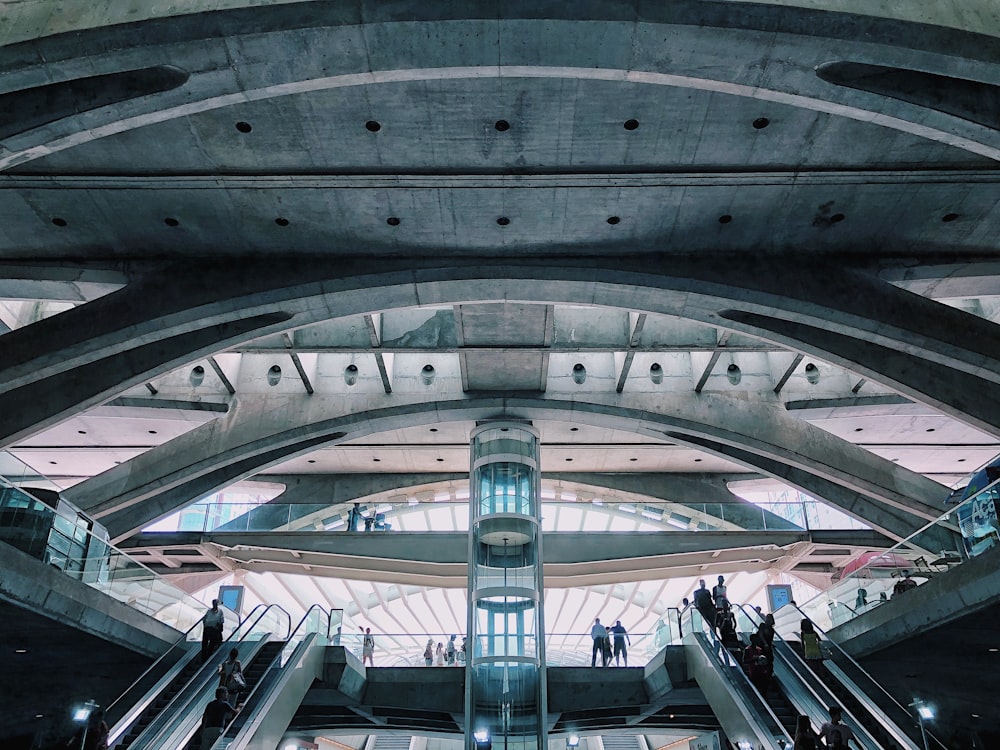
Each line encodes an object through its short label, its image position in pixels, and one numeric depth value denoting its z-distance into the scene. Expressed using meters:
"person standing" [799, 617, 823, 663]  15.11
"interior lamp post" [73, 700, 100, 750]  12.13
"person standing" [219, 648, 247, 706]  14.55
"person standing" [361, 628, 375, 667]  22.99
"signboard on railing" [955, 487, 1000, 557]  13.45
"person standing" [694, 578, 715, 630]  18.84
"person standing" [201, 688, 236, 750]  13.02
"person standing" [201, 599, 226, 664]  16.61
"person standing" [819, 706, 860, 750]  11.45
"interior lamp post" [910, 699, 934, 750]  12.52
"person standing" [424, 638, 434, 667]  24.09
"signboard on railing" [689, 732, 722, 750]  21.20
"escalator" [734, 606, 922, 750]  11.91
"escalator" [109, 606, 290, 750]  12.61
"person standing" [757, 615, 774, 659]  15.59
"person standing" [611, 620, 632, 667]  22.84
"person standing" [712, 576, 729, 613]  19.30
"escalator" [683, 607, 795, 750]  13.16
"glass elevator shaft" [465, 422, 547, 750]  20.78
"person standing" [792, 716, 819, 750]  11.53
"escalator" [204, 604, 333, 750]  14.15
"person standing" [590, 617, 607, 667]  22.95
